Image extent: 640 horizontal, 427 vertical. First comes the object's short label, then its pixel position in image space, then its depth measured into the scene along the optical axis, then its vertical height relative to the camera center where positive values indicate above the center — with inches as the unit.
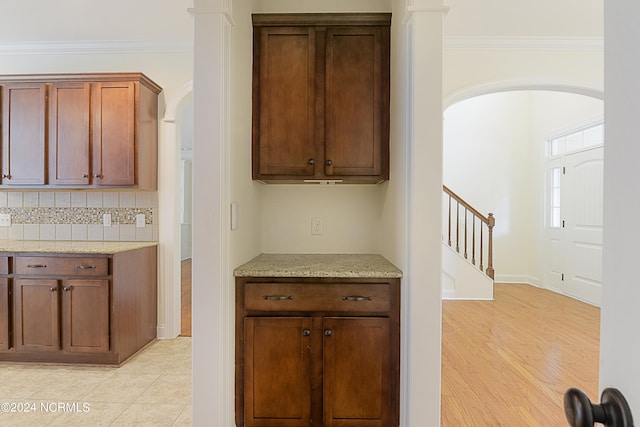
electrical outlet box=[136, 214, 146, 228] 127.0 -3.8
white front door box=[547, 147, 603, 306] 182.1 -7.2
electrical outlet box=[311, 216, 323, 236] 94.6 -4.2
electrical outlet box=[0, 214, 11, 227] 129.1 -3.5
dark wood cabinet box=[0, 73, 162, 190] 115.0 +28.6
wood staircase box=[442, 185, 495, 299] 191.0 -35.5
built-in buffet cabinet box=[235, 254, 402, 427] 69.2 -28.7
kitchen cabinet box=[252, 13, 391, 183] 80.5 +28.8
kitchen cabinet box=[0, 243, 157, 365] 105.1 -30.4
